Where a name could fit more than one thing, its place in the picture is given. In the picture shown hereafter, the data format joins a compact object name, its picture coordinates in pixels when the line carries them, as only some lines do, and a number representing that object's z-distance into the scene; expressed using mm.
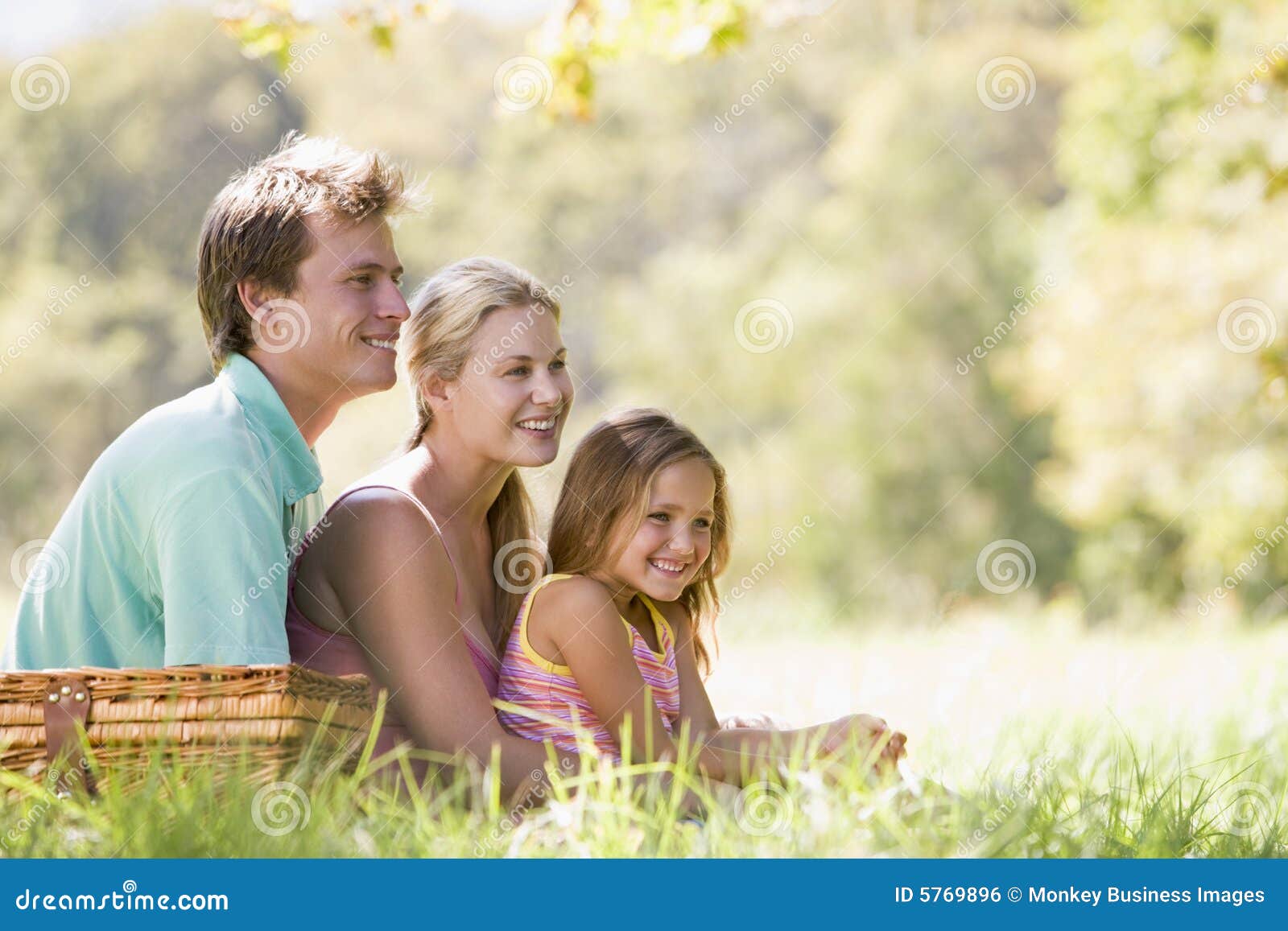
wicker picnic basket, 4219
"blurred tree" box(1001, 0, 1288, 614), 17609
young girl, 5441
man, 4648
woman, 5219
